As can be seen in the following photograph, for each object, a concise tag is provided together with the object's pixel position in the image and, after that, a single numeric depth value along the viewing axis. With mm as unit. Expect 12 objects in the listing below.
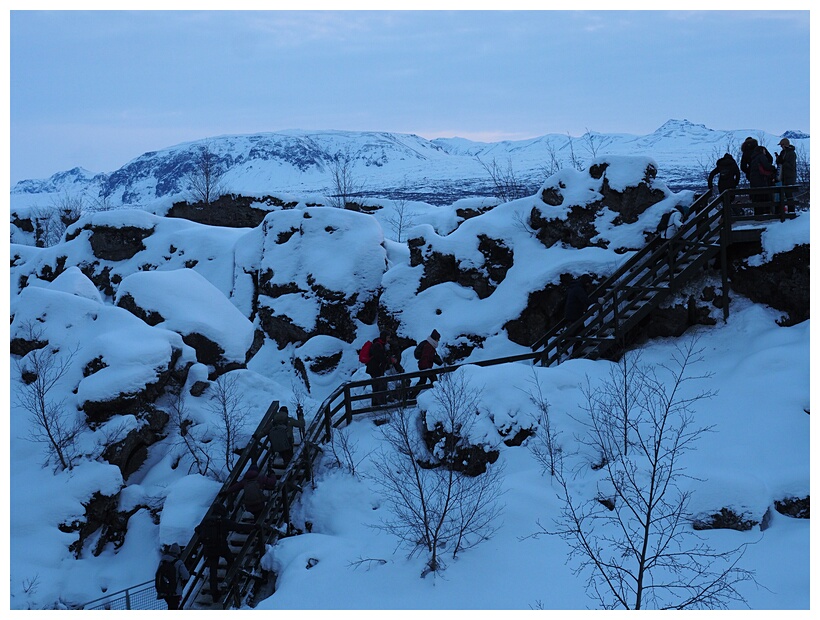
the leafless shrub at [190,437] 17000
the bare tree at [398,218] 51419
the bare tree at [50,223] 56688
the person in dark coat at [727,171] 18125
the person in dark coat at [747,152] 17625
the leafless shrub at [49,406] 16234
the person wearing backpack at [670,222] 18236
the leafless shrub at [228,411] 16875
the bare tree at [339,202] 52819
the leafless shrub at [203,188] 48594
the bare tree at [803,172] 36138
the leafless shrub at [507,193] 41944
